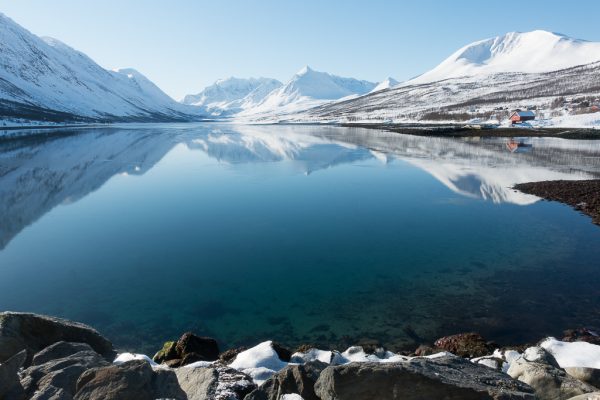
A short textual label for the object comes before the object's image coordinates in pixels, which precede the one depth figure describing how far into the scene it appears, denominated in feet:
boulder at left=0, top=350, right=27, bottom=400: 17.94
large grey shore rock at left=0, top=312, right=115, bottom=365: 22.53
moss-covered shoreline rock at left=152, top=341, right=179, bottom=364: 29.30
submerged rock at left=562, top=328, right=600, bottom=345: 31.76
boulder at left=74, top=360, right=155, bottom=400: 17.95
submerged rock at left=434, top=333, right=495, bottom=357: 29.63
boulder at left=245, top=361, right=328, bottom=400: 19.58
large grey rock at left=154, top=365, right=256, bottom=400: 19.39
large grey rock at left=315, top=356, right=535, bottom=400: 17.27
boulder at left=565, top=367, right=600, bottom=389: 22.08
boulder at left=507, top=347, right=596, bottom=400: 19.27
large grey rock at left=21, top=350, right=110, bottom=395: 18.86
